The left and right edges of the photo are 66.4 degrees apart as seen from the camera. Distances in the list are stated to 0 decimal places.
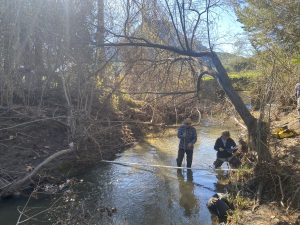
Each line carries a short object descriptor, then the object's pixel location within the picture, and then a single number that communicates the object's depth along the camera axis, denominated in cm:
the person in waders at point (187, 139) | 662
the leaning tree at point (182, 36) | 560
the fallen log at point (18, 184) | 536
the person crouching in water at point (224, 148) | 656
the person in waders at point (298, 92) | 699
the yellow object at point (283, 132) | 636
